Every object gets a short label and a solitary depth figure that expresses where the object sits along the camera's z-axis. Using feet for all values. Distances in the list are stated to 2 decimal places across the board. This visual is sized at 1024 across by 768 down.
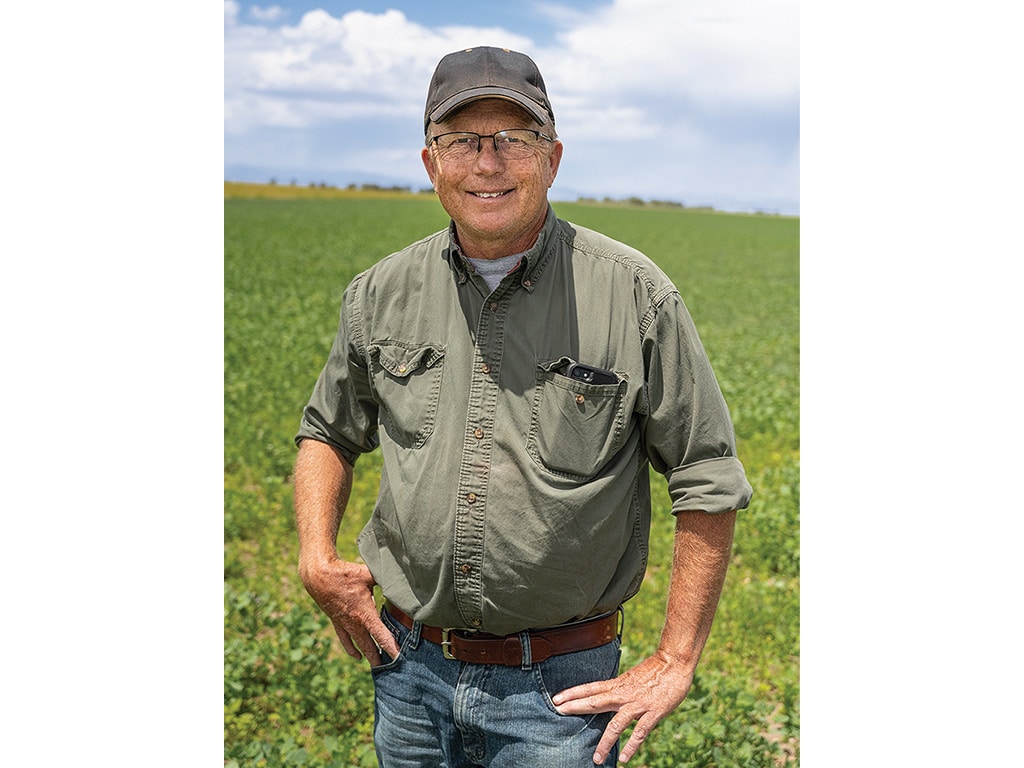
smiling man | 6.65
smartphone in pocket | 6.64
